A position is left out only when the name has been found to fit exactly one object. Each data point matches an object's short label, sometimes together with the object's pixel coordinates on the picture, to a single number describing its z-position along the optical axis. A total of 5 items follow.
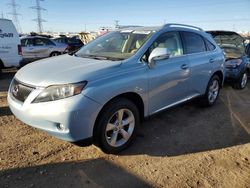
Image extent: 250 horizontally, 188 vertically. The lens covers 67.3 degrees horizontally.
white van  6.51
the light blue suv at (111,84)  2.23
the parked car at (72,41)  12.67
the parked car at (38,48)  9.36
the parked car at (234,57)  5.55
